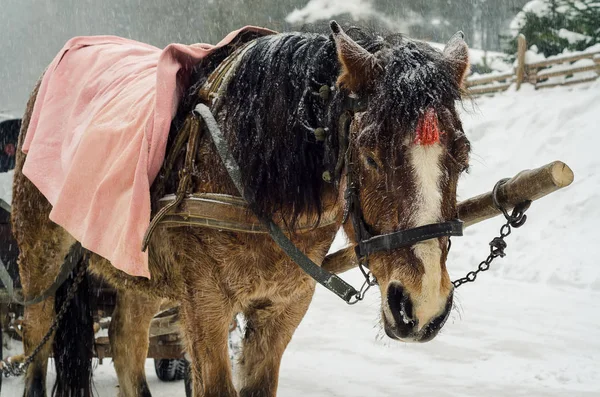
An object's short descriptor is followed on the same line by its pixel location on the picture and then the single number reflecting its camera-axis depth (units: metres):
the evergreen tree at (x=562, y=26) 17.12
